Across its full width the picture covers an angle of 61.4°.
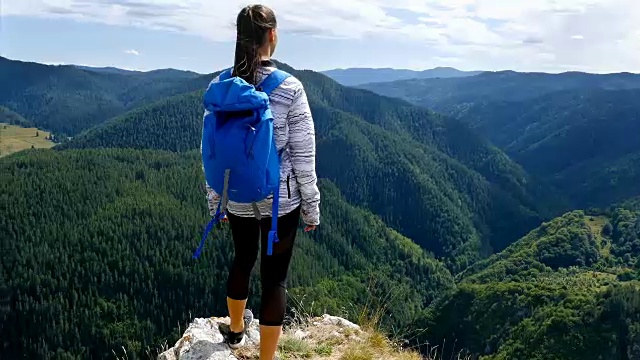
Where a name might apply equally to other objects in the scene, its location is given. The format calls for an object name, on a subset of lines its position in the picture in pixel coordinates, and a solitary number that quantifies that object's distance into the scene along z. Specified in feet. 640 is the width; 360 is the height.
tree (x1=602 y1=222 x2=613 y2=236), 435.53
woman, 15.48
